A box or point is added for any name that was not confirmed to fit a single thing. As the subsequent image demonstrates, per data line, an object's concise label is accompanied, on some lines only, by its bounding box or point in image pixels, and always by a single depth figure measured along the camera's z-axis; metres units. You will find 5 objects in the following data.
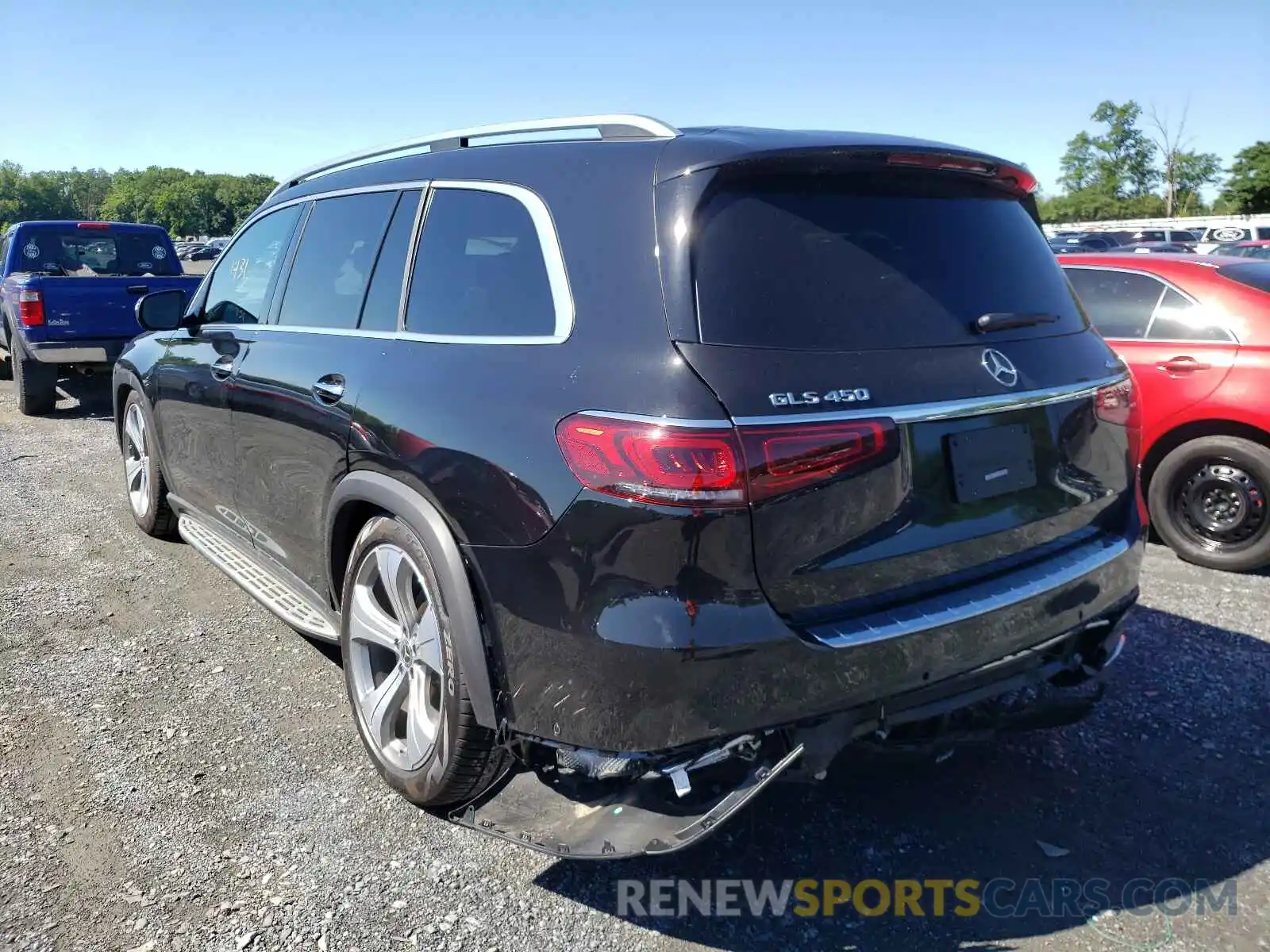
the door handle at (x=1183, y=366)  5.31
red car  5.16
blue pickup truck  9.45
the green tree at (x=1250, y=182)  57.78
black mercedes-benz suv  2.16
